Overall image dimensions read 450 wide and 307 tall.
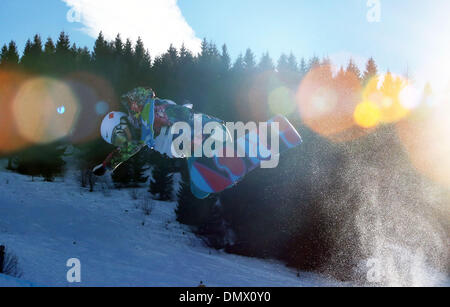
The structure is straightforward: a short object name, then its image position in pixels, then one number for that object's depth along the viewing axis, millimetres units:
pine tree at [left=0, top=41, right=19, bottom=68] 37188
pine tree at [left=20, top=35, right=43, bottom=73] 35094
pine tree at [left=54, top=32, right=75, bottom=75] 34906
